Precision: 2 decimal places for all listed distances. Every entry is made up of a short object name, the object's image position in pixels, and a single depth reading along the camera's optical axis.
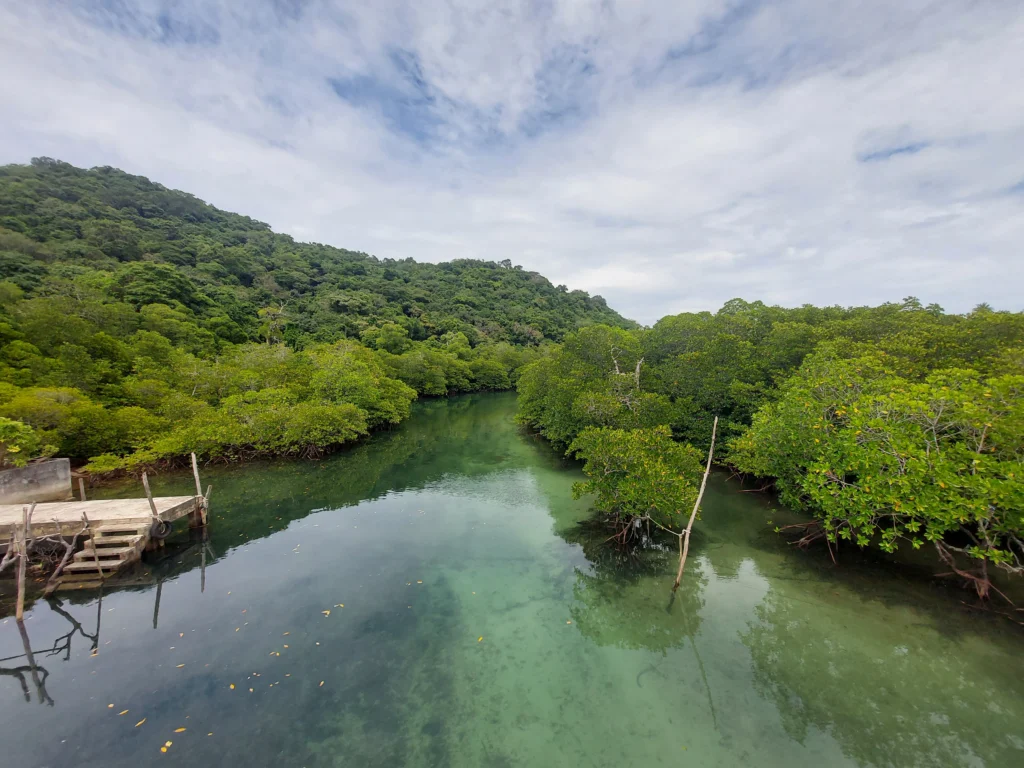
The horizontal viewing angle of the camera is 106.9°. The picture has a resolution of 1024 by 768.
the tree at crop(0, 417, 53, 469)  13.03
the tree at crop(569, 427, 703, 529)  12.23
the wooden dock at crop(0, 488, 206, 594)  11.25
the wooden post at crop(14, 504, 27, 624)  9.15
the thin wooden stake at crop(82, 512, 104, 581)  11.15
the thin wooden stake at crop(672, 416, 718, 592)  10.51
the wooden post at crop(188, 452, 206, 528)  14.25
